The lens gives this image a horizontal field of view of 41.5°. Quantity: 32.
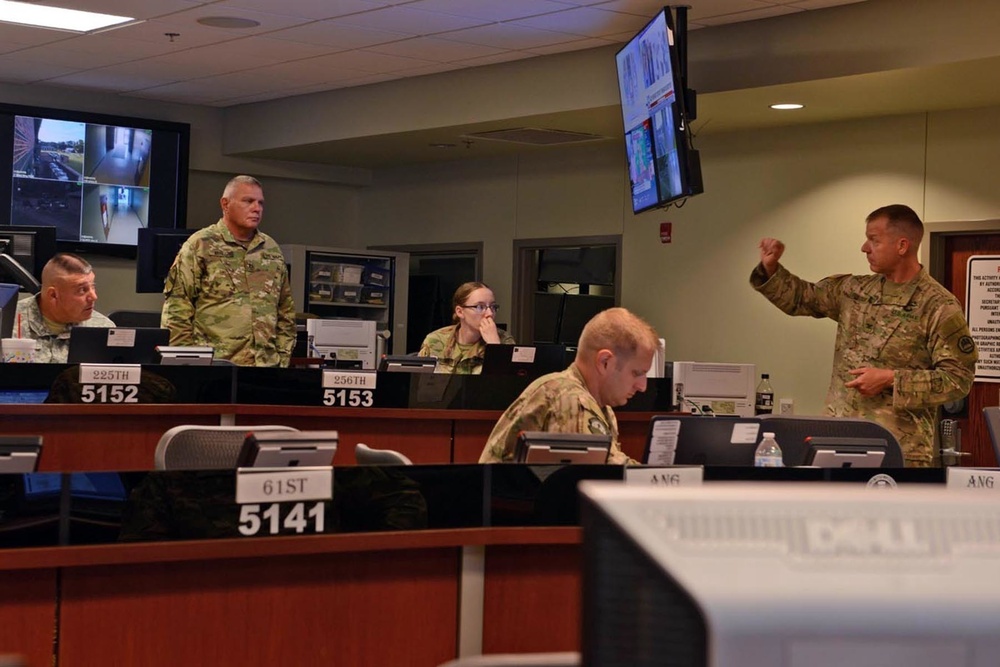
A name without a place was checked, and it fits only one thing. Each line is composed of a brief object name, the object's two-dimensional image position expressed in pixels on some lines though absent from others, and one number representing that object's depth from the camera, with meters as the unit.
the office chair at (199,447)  3.12
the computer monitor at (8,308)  5.34
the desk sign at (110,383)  4.92
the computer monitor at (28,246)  6.62
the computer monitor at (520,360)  6.15
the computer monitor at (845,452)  2.97
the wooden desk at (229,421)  4.86
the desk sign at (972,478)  2.75
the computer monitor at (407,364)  6.02
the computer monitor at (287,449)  2.31
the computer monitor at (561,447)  2.61
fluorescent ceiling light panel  7.43
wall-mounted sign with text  7.17
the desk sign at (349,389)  5.41
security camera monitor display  9.61
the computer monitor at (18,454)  2.08
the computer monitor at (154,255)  8.88
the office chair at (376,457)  2.84
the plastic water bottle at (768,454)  3.28
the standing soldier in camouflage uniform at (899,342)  4.52
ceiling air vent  8.90
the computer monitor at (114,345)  5.15
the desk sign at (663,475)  2.54
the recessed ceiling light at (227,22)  7.41
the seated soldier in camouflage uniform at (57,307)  5.41
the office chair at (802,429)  3.35
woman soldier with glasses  6.77
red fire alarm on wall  8.91
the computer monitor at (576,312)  9.94
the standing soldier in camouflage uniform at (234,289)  6.03
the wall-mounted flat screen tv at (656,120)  6.10
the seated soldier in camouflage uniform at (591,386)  3.24
